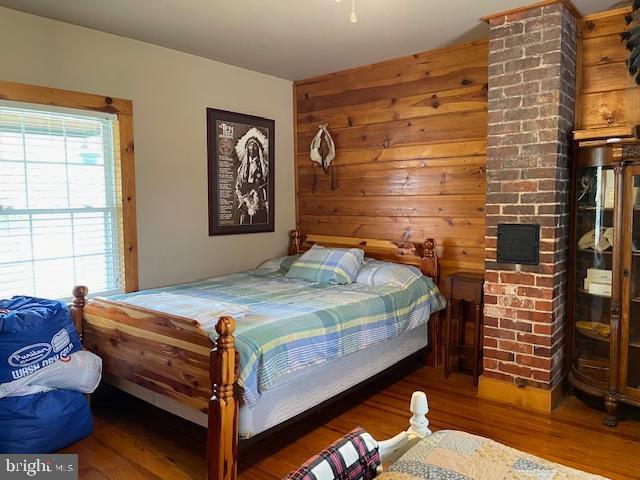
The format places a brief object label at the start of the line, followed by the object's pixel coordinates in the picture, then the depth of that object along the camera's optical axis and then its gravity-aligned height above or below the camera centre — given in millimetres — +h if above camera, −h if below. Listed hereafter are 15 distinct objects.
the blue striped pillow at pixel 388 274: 3675 -505
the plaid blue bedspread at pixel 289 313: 2354 -603
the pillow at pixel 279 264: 4340 -492
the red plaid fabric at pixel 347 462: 1174 -637
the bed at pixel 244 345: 2221 -727
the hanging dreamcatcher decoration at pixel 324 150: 4520 +529
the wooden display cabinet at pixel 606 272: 2822 -398
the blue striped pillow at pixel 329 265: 3795 -455
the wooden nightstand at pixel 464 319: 3506 -856
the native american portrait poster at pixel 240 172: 4113 +316
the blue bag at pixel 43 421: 2455 -1088
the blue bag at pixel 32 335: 2461 -654
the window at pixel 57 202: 2965 +52
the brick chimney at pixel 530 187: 2975 +121
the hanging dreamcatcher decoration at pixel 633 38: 2820 +973
